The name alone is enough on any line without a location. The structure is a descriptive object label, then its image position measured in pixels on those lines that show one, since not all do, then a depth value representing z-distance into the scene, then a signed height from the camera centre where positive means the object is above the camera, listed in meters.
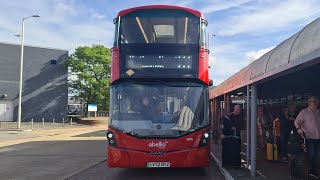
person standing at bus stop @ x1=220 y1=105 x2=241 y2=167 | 8.00 -0.79
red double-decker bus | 6.97 +0.35
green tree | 34.43 +4.25
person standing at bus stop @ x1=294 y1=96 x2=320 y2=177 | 5.95 -0.34
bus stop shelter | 4.53 +0.85
